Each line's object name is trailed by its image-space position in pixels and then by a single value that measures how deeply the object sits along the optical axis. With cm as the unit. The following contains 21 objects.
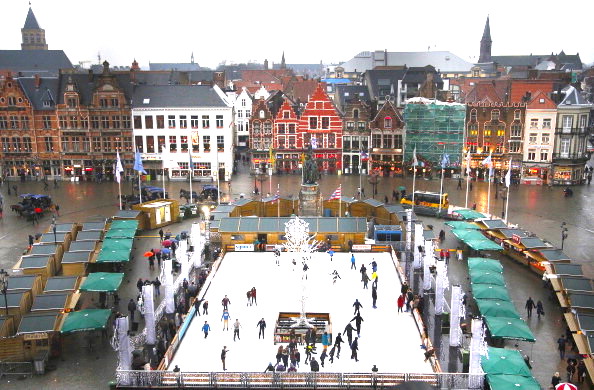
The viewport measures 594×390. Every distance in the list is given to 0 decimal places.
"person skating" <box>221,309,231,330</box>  2915
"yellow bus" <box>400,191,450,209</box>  5417
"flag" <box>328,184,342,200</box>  4553
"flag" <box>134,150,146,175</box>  5269
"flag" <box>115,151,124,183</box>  5145
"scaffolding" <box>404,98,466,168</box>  7288
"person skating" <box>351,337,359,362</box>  2591
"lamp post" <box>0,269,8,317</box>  2877
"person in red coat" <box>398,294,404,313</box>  3070
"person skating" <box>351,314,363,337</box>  2841
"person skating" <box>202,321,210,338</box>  2814
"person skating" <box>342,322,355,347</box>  2712
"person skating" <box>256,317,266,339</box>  2788
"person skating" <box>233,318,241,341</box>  2773
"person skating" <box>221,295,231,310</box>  3012
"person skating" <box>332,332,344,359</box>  2627
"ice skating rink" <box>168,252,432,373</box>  2602
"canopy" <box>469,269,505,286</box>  3378
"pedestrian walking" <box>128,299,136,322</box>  3188
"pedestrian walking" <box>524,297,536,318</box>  3203
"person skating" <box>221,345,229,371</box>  2507
